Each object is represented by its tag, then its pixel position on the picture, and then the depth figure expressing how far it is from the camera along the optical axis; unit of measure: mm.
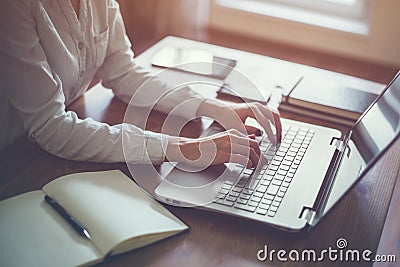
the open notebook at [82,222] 1004
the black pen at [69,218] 1044
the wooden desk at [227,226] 1041
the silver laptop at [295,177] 1118
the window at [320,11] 2887
